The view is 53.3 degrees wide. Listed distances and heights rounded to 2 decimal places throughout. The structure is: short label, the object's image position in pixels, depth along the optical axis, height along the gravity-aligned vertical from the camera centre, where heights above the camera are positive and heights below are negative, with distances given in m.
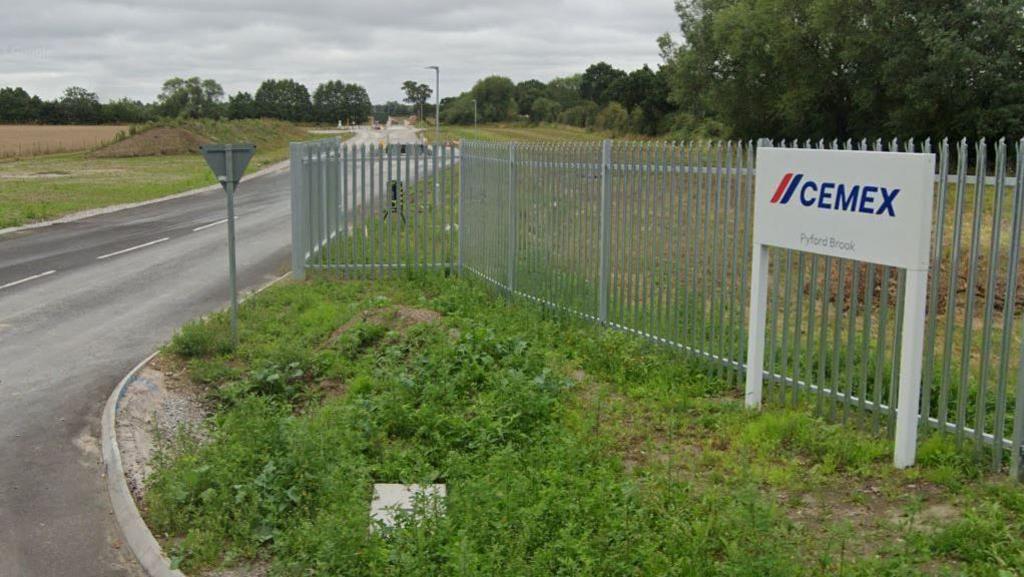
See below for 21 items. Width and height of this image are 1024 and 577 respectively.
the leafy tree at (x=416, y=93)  156.00 +6.72
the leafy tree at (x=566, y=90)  131.73 +6.45
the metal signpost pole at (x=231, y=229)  10.86 -1.02
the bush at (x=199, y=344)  11.22 -2.28
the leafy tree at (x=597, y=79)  108.79 +6.49
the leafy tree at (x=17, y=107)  101.50 +2.50
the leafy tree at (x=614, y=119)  83.25 +1.62
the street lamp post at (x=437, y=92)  53.66 +2.43
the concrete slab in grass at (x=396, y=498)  6.18 -2.35
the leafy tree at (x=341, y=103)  137.88 +4.62
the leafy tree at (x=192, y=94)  121.44 +5.21
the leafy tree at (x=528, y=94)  135.75 +5.91
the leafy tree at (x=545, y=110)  121.12 +3.46
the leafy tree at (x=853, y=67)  39.47 +3.28
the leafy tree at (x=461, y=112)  131.62 +3.31
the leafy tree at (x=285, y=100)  131.12 +4.65
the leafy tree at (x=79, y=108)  104.12 +2.55
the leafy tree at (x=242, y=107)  121.19 +3.41
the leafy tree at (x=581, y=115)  99.66 +2.42
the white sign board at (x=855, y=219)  6.83 -0.56
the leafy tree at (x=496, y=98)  134.25 +5.26
